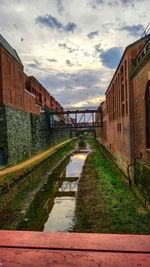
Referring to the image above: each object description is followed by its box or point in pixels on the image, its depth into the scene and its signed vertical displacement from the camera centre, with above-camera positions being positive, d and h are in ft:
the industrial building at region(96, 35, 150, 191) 29.38 +3.46
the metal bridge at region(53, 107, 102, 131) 108.42 +10.63
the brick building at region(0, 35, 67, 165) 52.50 +5.60
